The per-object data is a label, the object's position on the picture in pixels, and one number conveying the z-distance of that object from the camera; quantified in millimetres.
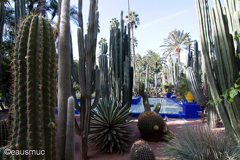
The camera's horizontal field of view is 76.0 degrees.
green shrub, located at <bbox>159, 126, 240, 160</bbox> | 2195
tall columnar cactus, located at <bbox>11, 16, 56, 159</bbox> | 1525
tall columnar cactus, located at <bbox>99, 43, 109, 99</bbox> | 5133
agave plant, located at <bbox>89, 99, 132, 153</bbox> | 3721
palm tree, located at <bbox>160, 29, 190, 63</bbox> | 28234
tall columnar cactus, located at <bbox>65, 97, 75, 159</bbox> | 1811
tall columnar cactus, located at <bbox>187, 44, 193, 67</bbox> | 7941
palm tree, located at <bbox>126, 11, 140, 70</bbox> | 24545
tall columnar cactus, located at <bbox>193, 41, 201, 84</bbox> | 6973
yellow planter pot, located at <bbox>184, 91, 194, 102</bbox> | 8297
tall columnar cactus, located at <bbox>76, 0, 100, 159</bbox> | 3350
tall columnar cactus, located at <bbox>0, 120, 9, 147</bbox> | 2740
